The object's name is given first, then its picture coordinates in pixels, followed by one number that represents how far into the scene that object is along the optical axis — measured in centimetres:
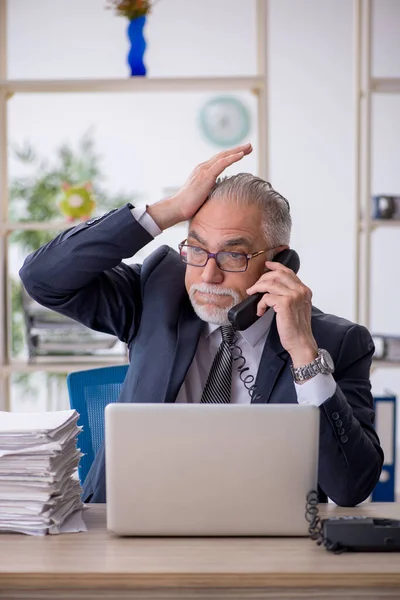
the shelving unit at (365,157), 327
